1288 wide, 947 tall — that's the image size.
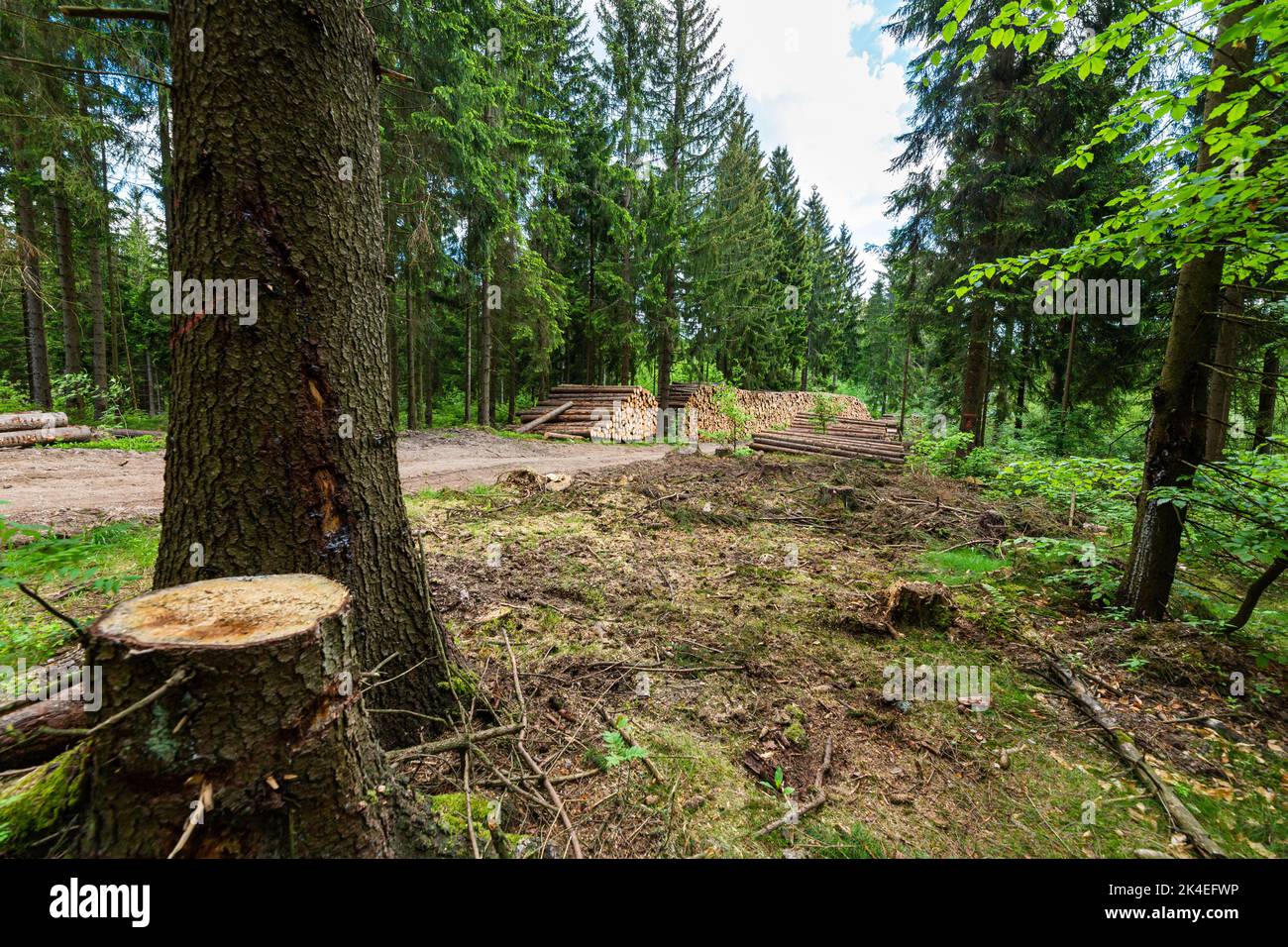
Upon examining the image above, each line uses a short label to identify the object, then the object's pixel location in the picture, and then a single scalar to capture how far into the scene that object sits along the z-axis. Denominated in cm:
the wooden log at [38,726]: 174
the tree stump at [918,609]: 401
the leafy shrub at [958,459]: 1039
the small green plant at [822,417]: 1573
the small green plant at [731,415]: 2169
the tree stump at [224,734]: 120
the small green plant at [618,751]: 241
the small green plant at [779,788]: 233
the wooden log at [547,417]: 1773
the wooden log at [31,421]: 911
